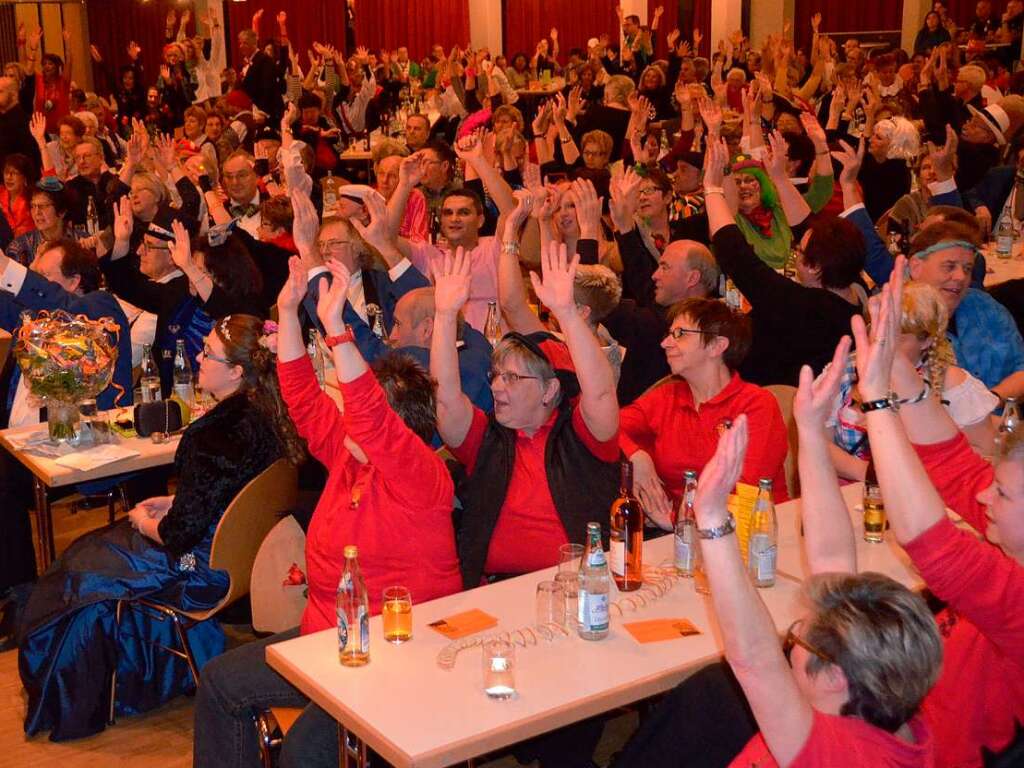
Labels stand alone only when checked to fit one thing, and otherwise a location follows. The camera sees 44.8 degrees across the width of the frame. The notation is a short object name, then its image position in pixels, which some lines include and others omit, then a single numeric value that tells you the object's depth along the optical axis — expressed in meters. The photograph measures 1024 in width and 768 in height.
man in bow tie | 7.55
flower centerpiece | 4.31
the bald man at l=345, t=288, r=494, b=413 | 4.32
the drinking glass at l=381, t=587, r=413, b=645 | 2.79
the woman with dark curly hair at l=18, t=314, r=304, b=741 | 3.66
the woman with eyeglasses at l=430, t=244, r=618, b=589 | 3.38
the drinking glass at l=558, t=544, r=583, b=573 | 3.01
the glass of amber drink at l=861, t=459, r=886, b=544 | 3.31
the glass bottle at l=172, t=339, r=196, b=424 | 4.75
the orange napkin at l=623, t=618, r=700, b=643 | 2.80
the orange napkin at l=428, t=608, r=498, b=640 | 2.83
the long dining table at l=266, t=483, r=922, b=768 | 2.40
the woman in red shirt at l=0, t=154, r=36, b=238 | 8.10
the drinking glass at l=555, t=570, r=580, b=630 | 2.85
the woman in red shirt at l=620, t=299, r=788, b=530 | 3.60
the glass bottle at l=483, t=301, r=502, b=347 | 5.09
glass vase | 4.43
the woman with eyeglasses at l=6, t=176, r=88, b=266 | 6.87
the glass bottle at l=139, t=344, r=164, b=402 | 4.90
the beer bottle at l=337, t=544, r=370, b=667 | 2.68
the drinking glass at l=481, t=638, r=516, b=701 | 2.54
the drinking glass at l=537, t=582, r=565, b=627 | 2.87
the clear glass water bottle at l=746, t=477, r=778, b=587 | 3.04
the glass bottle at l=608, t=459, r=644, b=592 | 3.05
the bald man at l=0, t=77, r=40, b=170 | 10.44
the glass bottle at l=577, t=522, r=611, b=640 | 2.78
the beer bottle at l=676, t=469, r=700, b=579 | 3.14
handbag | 4.52
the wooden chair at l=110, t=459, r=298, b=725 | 3.57
